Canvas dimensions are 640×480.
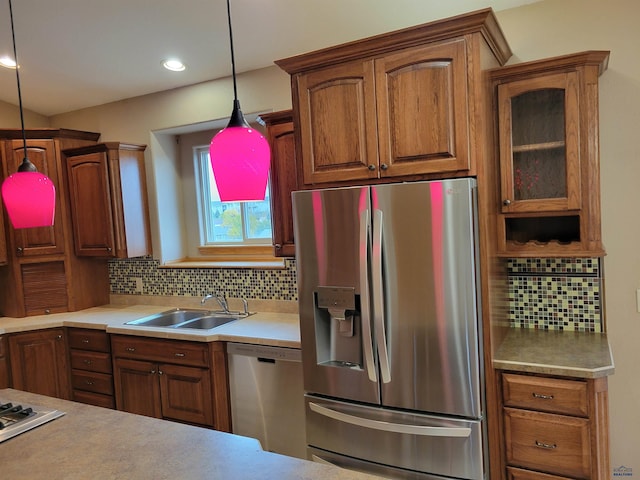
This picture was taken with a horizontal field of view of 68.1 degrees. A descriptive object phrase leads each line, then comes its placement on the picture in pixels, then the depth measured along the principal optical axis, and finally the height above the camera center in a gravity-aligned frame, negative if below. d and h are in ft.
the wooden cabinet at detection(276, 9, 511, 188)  6.44 +1.60
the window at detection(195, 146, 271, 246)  12.46 +0.09
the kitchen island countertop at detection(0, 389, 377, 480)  4.19 -2.18
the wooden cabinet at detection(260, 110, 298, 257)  9.55 +0.87
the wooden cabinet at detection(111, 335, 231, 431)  9.48 -3.26
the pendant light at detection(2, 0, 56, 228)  4.91 +0.39
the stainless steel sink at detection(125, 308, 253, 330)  11.30 -2.32
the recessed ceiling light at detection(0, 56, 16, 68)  10.94 +4.05
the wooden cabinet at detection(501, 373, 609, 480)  6.23 -3.05
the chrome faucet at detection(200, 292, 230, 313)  11.35 -1.92
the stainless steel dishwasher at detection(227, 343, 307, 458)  8.74 -3.37
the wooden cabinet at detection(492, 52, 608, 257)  7.00 +0.75
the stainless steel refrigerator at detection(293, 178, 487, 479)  6.46 -1.62
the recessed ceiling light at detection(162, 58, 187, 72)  10.68 +3.66
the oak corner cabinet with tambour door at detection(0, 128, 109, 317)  12.07 -0.49
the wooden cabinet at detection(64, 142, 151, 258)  11.93 +0.74
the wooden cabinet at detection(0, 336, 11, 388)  11.18 -3.08
